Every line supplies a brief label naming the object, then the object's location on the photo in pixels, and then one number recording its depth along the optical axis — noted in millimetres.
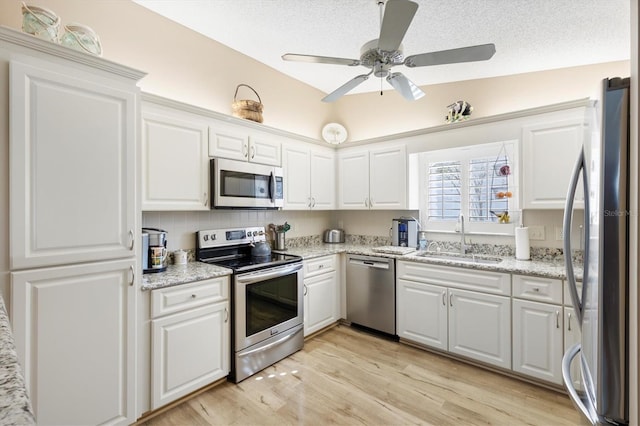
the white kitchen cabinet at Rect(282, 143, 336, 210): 3221
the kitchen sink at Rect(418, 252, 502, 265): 2750
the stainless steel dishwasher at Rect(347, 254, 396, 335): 2984
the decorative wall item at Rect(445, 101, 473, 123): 3000
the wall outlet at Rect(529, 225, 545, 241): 2672
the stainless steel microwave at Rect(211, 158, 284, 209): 2512
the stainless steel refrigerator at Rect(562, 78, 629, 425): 833
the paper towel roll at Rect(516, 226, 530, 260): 2623
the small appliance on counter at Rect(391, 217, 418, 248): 3350
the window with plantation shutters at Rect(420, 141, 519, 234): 2914
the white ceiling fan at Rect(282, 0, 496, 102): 1398
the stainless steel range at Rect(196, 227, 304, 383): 2293
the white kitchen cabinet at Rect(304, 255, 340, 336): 2969
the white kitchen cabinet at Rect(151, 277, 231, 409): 1905
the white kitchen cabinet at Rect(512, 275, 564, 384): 2125
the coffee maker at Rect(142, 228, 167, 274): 2105
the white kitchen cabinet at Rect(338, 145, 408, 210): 3285
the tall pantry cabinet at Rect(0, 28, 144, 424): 1412
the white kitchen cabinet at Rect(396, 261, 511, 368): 2369
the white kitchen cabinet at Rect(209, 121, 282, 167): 2555
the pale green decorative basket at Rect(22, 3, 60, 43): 1520
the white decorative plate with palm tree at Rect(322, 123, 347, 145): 4062
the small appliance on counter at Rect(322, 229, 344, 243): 3930
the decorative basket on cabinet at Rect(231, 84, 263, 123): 2826
